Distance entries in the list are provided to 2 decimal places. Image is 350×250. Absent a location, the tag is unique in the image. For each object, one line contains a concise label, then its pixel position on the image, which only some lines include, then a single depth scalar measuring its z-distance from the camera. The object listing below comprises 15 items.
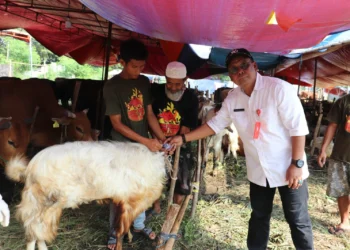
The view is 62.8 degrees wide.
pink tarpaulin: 1.96
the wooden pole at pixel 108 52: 4.82
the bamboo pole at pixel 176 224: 2.78
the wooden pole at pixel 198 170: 3.81
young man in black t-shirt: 2.80
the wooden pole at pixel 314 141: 7.16
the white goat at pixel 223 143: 6.18
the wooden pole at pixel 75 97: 5.36
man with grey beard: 3.17
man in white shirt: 2.38
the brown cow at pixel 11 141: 3.65
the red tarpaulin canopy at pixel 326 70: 6.53
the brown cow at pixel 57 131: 4.68
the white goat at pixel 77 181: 2.40
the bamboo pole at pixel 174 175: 2.94
